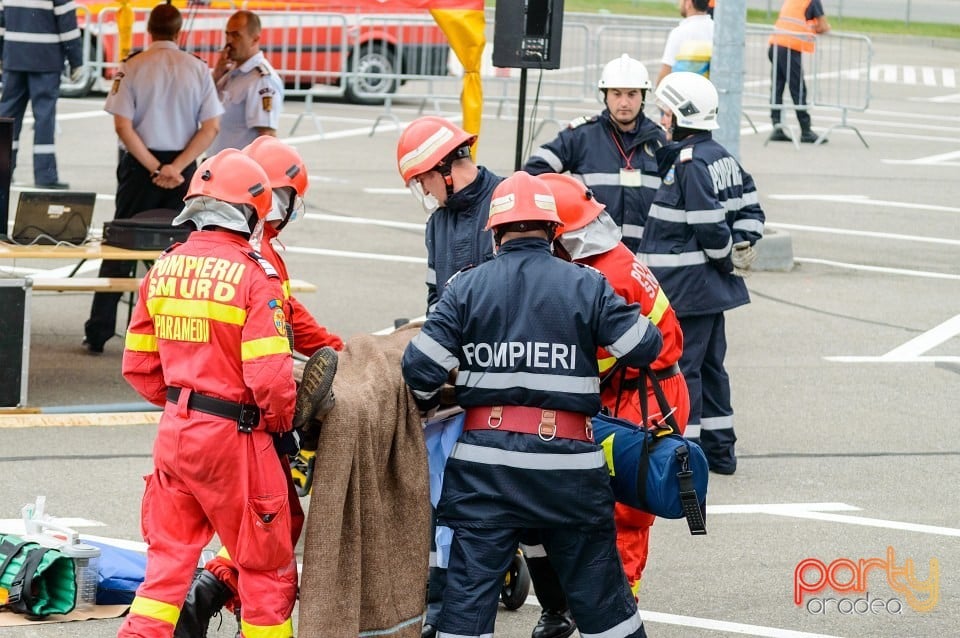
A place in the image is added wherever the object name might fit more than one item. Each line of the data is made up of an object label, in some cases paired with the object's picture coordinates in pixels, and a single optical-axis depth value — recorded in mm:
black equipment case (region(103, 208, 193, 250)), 16797
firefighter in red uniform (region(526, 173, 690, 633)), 10828
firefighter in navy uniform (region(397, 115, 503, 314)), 11445
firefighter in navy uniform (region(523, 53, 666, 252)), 16500
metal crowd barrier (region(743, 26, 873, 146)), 39187
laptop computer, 16797
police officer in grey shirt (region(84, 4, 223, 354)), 18891
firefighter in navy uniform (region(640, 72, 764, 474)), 14953
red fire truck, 37750
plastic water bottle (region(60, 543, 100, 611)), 11117
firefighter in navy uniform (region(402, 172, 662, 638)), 9703
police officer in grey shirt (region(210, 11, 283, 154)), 19594
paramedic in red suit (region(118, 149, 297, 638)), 9711
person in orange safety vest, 37594
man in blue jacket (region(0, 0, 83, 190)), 26719
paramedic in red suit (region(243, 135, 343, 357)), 11219
